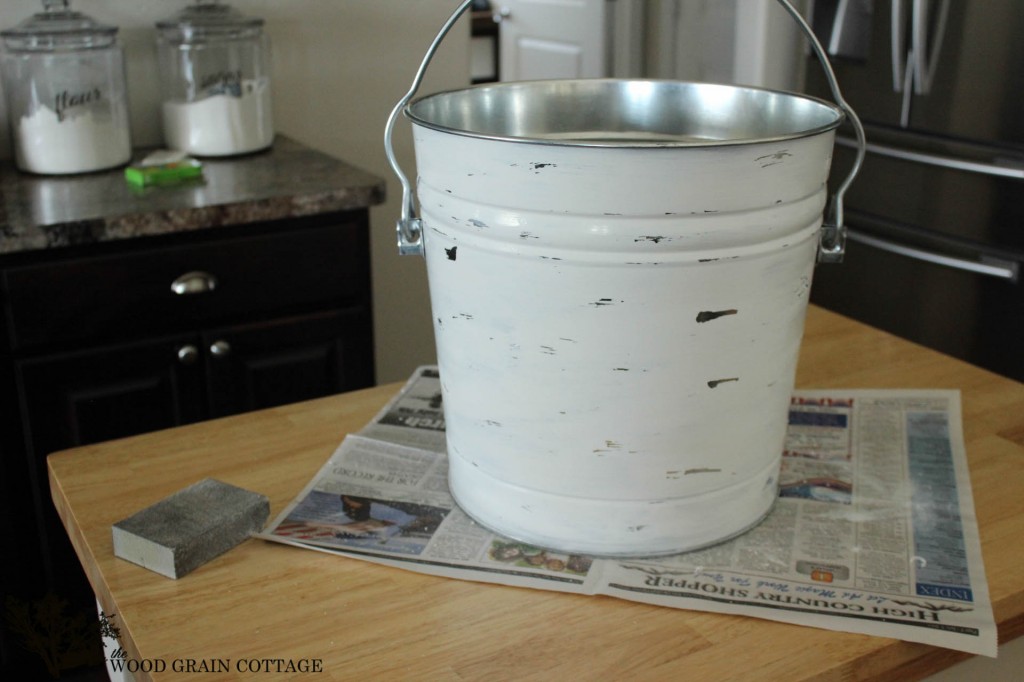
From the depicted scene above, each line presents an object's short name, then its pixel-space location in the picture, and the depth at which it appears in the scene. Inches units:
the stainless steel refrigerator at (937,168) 87.1
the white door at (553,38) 150.6
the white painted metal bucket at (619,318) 26.7
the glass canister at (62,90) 64.2
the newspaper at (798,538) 28.4
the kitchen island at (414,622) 26.1
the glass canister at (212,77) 70.0
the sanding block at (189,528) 29.9
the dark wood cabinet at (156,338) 57.7
